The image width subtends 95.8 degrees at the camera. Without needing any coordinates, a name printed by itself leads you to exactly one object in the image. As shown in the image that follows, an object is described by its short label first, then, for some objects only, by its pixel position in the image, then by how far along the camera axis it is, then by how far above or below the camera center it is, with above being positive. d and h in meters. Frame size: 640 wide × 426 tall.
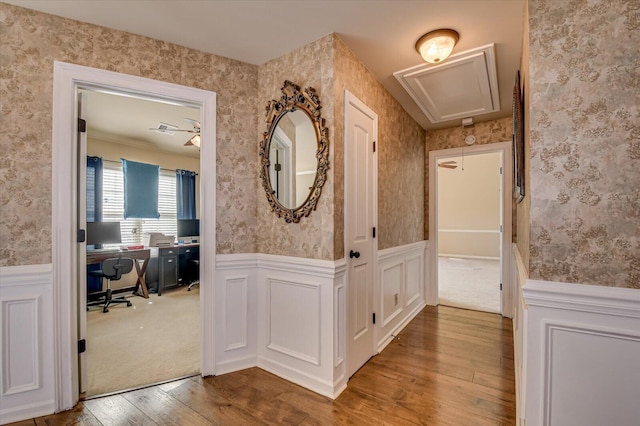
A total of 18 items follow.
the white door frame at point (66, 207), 1.85 +0.04
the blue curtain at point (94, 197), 4.46 +0.26
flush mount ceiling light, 1.99 +1.20
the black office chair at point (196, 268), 5.40 -1.07
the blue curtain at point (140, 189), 4.93 +0.43
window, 4.77 +0.13
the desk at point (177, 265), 5.07 -0.96
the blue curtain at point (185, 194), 5.74 +0.40
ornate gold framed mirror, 2.11 +0.47
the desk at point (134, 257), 4.16 -0.65
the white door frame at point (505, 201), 3.63 +0.16
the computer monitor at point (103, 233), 4.29 -0.30
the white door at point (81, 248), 1.99 -0.24
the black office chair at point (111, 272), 4.08 -0.84
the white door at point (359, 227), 2.23 -0.11
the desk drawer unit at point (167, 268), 5.03 -0.97
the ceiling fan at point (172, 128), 3.82 +1.21
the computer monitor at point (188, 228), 5.51 -0.27
